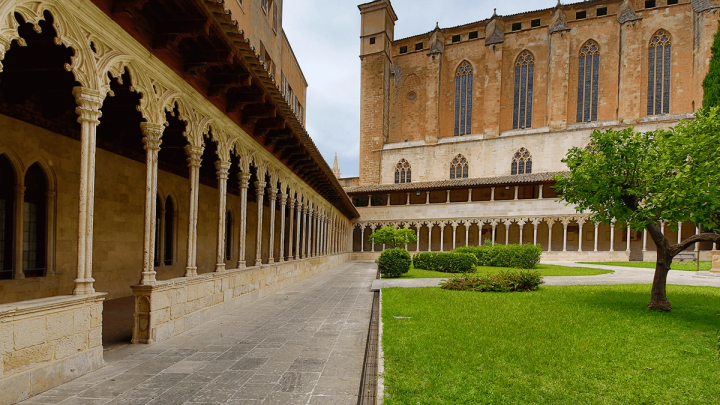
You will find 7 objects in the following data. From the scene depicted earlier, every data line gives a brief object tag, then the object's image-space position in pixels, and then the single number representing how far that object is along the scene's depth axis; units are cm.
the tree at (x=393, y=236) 2462
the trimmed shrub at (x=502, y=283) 1171
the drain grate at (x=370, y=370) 391
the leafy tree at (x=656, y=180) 712
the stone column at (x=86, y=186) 477
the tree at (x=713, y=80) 3009
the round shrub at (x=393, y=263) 1602
